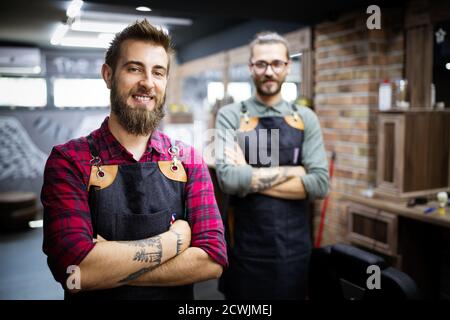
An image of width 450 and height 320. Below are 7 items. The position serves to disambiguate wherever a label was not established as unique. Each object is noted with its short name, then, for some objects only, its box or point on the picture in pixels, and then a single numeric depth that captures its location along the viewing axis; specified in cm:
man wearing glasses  185
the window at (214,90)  596
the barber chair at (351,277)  153
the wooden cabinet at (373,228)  274
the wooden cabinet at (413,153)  274
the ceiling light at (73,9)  153
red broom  358
